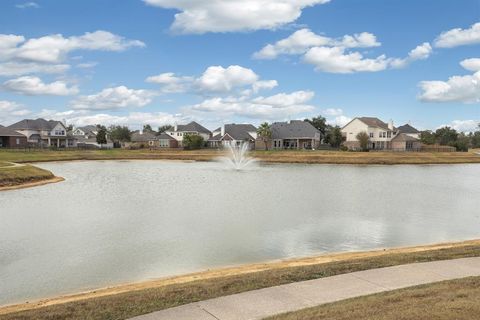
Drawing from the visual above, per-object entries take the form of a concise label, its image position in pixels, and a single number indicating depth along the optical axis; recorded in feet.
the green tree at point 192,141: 377.09
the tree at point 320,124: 449.48
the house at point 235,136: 411.75
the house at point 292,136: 383.65
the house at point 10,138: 345.31
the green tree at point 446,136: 457.68
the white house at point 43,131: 389.80
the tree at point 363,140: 345.41
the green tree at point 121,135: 569.23
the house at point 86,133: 527.15
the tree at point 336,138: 386.32
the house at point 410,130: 467.52
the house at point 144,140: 449.06
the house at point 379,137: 371.15
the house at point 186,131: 452.76
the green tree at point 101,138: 435.94
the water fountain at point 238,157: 259.19
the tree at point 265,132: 387.12
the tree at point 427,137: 425.28
